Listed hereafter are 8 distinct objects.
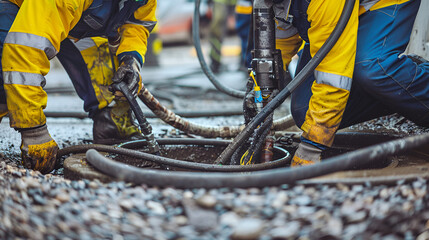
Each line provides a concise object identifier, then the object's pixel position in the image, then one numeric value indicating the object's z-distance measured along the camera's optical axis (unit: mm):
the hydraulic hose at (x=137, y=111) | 2586
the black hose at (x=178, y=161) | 2297
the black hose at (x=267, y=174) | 1668
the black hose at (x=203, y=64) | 3270
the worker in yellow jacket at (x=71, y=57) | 2180
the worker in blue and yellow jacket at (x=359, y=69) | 2156
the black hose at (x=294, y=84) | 2074
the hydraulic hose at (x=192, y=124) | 2908
